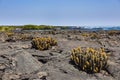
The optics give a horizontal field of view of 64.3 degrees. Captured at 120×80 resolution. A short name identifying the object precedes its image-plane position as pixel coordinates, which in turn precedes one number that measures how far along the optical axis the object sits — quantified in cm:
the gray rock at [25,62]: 352
